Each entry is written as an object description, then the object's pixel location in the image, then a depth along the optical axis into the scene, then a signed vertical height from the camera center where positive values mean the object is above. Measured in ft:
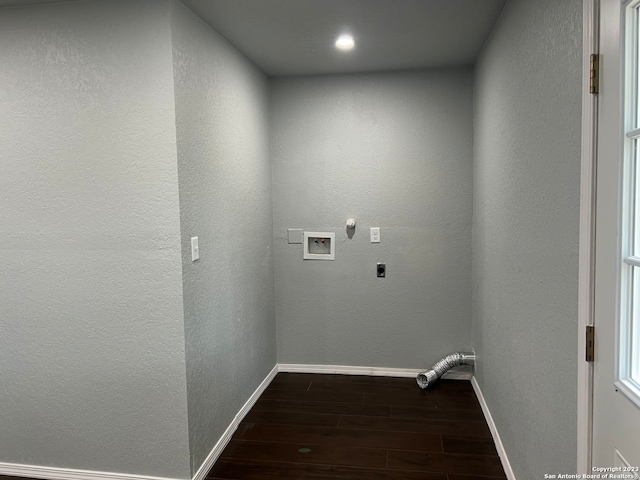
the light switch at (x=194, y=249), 7.73 -0.54
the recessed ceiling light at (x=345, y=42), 9.22 +3.57
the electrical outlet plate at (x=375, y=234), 12.21 -0.54
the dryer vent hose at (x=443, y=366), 11.59 -3.95
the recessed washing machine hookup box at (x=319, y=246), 12.46 -0.84
